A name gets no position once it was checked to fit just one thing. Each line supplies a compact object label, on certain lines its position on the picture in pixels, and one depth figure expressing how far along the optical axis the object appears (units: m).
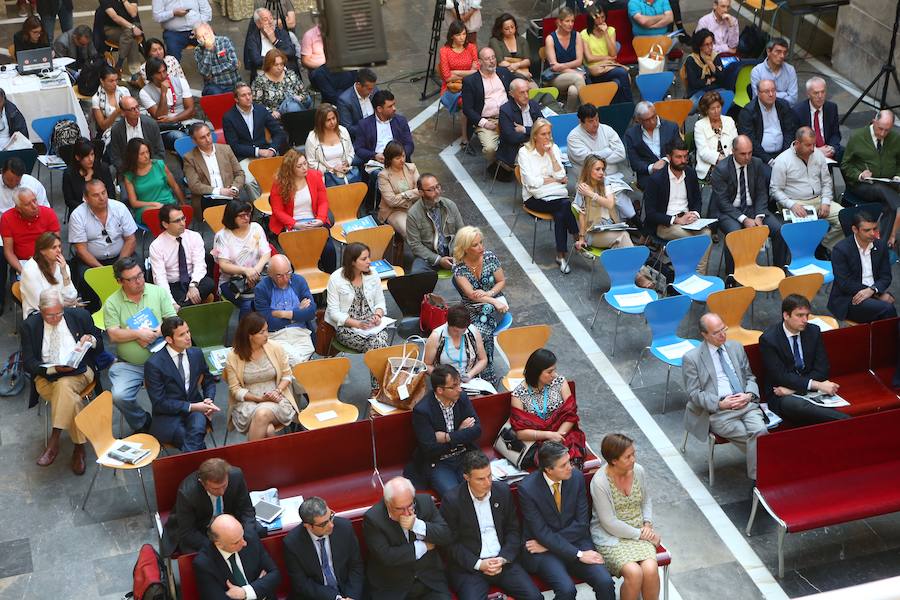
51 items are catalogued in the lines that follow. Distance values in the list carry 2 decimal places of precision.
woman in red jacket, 9.98
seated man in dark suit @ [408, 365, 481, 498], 7.33
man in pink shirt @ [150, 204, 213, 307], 9.05
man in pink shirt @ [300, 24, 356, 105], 12.74
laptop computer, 12.37
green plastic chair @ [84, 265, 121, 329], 8.98
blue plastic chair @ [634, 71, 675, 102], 12.73
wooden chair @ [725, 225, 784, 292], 9.78
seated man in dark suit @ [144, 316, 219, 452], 7.74
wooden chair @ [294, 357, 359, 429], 8.06
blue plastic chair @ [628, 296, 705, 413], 8.87
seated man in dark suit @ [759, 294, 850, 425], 8.08
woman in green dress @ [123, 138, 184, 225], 10.16
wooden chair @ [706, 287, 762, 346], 9.00
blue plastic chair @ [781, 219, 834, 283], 9.97
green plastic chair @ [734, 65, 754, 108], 12.71
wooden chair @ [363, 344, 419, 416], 8.05
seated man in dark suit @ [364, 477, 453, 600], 6.44
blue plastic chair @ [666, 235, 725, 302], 9.66
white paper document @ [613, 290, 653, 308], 9.44
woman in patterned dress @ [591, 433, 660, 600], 6.69
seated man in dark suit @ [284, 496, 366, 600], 6.41
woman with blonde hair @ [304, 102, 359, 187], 10.80
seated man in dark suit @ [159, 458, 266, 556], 6.67
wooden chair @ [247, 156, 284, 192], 10.80
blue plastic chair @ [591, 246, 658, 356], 9.52
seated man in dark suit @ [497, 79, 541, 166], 11.31
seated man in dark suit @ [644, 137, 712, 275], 10.23
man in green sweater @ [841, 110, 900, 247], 10.66
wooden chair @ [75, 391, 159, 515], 7.48
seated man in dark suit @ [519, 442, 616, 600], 6.67
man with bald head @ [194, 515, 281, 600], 6.22
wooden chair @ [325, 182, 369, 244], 10.39
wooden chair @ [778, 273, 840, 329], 9.26
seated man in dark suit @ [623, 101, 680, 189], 11.01
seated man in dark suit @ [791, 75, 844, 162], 11.33
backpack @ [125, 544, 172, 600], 6.30
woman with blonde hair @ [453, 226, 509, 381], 8.88
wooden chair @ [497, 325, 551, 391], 8.47
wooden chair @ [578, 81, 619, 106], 12.41
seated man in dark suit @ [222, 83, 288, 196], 11.21
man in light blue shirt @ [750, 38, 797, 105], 11.90
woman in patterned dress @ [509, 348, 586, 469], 7.48
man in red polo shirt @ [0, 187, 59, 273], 9.37
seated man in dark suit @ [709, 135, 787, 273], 10.38
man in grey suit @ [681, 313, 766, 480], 7.86
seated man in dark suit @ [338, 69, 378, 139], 11.48
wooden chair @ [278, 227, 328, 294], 9.55
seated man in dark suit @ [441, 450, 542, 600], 6.62
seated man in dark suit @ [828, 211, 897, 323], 9.23
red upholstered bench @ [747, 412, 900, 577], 7.23
